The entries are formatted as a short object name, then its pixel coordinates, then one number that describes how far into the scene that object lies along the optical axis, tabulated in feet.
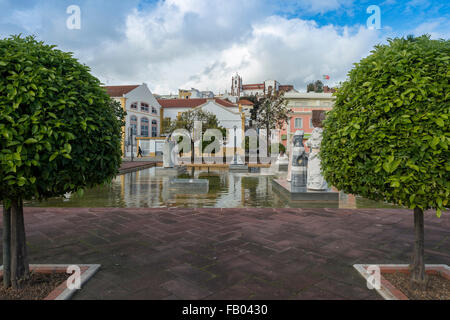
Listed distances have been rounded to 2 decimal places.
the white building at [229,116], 120.37
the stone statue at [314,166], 25.21
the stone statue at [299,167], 27.07
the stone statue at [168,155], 48.47
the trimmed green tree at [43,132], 7.54
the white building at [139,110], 120.26
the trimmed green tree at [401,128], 7.80
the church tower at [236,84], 331.45
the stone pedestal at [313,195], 24.30
